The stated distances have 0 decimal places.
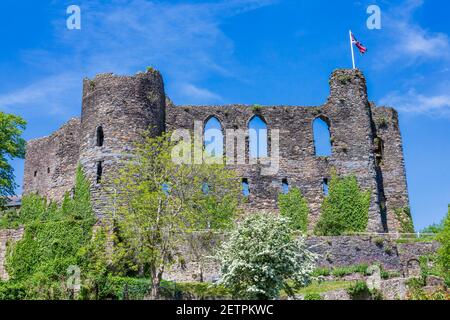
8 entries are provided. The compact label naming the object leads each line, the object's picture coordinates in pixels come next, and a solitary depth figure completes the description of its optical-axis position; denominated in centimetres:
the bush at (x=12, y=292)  2864
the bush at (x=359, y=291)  2889
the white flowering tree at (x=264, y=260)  2595
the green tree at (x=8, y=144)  4372
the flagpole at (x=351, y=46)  4691
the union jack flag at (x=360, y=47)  4672
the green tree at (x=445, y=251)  3192
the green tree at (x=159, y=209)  2941
